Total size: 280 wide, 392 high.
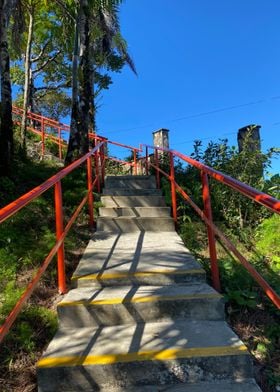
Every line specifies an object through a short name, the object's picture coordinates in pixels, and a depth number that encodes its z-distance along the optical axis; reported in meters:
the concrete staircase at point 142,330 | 2.42
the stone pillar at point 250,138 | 6.56
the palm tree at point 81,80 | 9.34
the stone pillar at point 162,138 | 11.52
